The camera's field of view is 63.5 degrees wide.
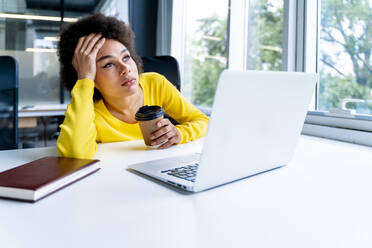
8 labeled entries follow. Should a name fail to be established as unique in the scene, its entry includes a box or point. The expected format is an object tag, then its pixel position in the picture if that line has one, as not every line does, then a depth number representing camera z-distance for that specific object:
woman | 0.96
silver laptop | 0.52
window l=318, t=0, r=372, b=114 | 1.28
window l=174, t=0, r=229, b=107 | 2.42
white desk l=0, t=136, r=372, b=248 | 0.41
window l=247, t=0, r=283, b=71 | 1.78
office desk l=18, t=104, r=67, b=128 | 2.73
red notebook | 0.56
